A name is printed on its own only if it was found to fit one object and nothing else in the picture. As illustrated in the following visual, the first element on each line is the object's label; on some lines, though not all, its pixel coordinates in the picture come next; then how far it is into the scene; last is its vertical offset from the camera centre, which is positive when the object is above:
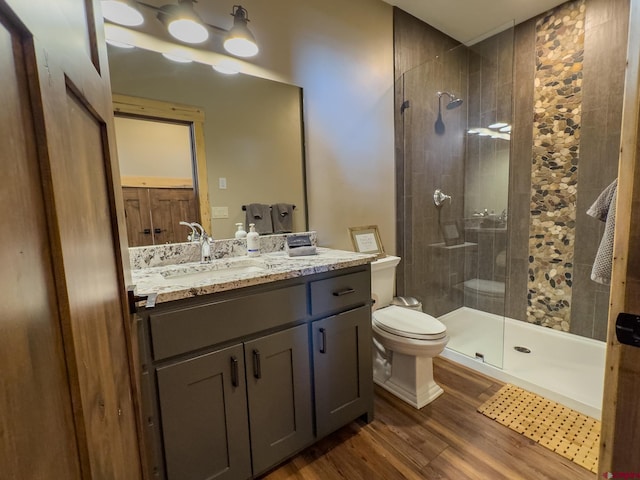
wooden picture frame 2.20 -0.25
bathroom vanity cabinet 1.03 -0.65
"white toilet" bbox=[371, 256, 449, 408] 1.71 -0.81
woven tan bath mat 1.40 -1.18
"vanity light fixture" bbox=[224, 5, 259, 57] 1.55 +0.92
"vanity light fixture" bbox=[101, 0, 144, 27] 1.29 +0.90
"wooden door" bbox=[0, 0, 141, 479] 0.27 -0.05
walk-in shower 2.19 +0.04
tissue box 1.71 -0.23
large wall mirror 1.42 +0.41
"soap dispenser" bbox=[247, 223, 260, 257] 1.69 -0.18
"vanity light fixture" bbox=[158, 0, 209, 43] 1.40 +0.92
